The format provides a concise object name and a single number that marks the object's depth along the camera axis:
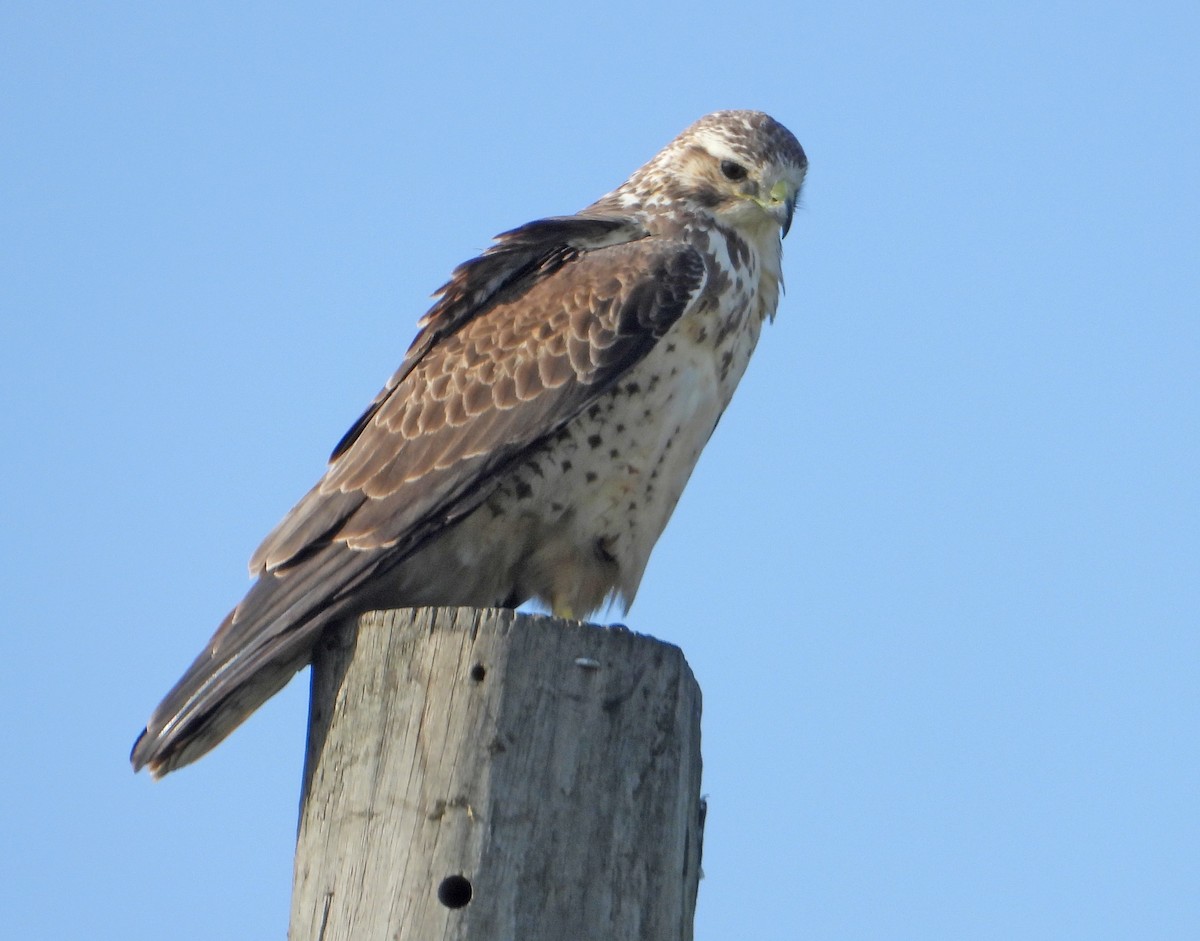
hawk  9.07
